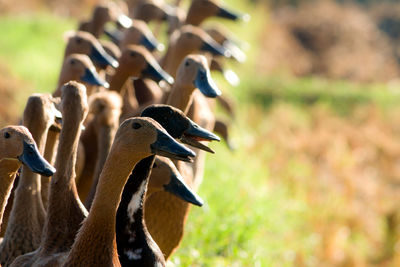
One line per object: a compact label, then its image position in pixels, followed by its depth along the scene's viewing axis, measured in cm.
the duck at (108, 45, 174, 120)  1273
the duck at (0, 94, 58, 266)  825
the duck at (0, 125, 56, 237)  716
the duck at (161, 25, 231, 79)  1452
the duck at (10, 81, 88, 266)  773
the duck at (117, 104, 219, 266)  781
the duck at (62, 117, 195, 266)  707
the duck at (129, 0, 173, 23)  1867
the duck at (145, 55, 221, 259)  995
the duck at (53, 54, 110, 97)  1133
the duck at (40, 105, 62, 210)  967
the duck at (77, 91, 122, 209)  1045
